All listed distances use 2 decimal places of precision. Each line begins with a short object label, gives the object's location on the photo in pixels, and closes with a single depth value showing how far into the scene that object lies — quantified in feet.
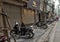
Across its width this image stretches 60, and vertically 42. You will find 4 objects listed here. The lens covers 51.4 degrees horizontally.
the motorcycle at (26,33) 15.52
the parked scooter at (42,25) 27.86
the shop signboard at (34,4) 25.42
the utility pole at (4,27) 5.24
